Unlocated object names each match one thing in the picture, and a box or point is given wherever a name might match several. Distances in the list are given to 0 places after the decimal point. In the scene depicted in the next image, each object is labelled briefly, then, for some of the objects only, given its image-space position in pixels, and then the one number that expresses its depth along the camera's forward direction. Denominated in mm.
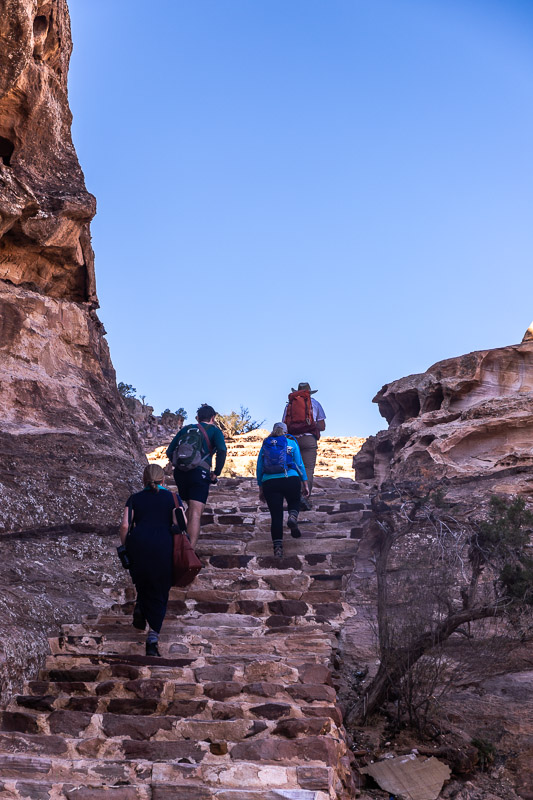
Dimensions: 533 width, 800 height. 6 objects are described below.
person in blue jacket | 9537
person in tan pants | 11844
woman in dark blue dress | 6715
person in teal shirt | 8898
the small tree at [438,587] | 6371
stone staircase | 5145
